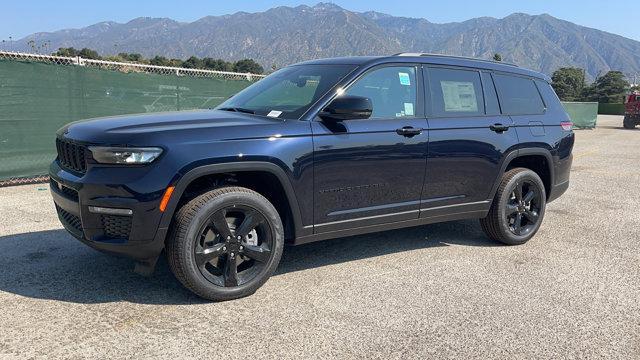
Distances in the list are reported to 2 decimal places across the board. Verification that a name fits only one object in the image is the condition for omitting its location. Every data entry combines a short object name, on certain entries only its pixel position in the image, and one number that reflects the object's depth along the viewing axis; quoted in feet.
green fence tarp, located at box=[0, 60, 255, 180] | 25.49
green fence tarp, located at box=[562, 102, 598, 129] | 83.97
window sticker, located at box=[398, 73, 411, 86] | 15.02
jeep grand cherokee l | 11.33
